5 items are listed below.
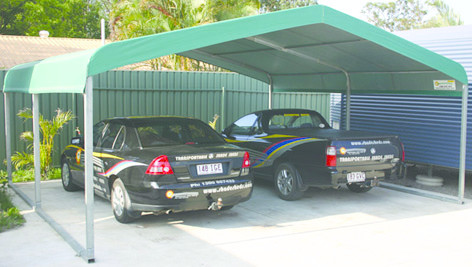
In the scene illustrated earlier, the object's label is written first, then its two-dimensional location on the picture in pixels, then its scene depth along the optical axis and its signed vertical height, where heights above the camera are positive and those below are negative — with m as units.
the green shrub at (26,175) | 9.95 -1.61
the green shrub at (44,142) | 10.16 -0.92
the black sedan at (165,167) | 6.10 -0.89
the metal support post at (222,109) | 13.21 -0.20
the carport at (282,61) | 5.23 +0.72
